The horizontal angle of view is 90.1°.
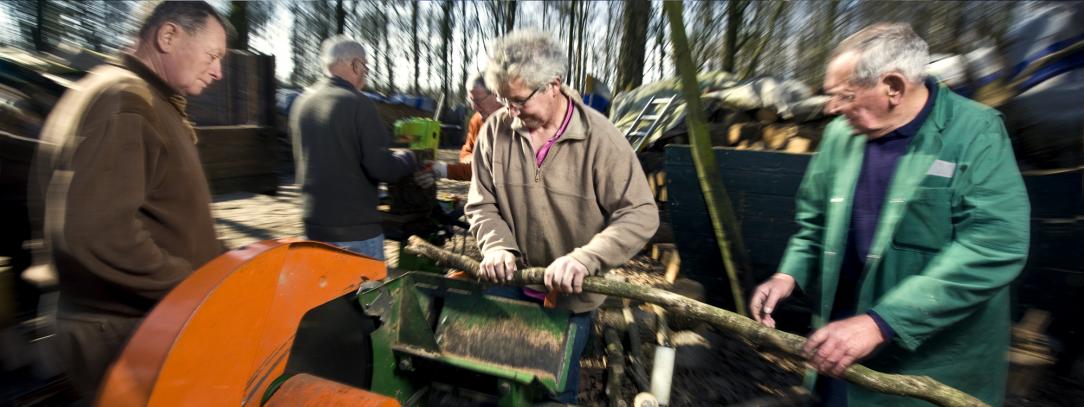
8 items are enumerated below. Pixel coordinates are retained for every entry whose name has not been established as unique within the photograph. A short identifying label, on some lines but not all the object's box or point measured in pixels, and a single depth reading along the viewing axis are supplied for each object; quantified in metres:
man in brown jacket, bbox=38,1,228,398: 1.25
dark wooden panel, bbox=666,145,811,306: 3.75
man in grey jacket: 2.68
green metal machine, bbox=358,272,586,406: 1.81
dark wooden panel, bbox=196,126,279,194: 3.60
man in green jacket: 1.45
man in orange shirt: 3.38
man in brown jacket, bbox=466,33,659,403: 1.83
